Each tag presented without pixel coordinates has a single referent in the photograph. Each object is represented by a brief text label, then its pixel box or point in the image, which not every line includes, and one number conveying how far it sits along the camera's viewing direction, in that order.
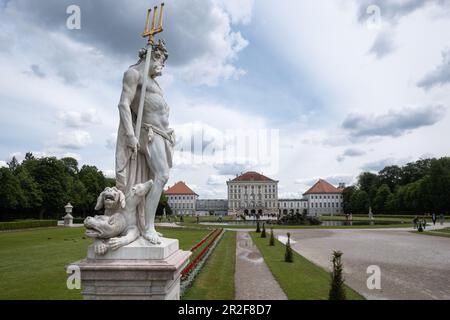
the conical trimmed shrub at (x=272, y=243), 17.89
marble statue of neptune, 4.17
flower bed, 8.60
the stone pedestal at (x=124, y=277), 3.63
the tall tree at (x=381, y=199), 71.00
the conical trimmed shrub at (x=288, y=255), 12.62
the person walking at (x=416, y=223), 31.53
